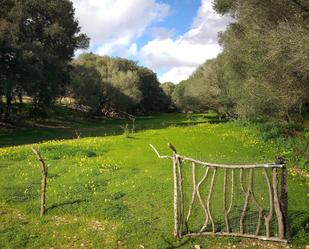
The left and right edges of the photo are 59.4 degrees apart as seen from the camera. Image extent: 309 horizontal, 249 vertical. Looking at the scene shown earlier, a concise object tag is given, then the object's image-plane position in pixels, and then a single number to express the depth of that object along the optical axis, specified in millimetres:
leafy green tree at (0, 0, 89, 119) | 29007
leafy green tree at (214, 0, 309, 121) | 13202
